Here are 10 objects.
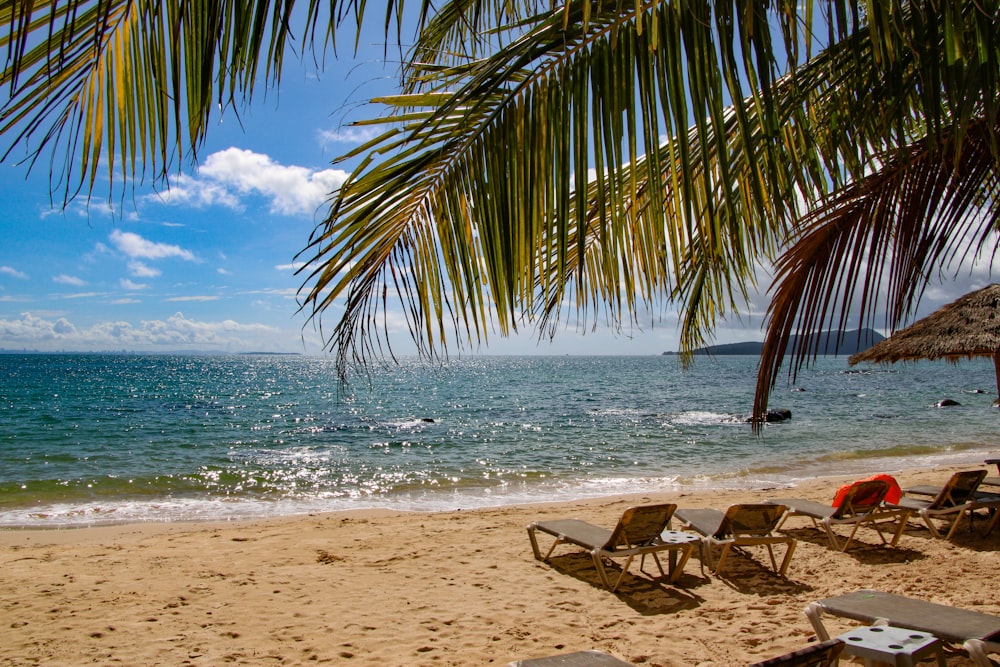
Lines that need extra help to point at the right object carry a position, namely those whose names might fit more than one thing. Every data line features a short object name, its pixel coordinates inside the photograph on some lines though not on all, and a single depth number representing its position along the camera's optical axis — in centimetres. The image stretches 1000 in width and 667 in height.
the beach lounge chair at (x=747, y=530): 618
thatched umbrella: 880
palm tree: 88
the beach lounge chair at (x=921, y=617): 344
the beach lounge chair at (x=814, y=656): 274
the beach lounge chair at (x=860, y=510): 702
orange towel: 747
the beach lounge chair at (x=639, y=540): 592
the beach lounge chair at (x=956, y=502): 717
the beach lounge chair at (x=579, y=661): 339
